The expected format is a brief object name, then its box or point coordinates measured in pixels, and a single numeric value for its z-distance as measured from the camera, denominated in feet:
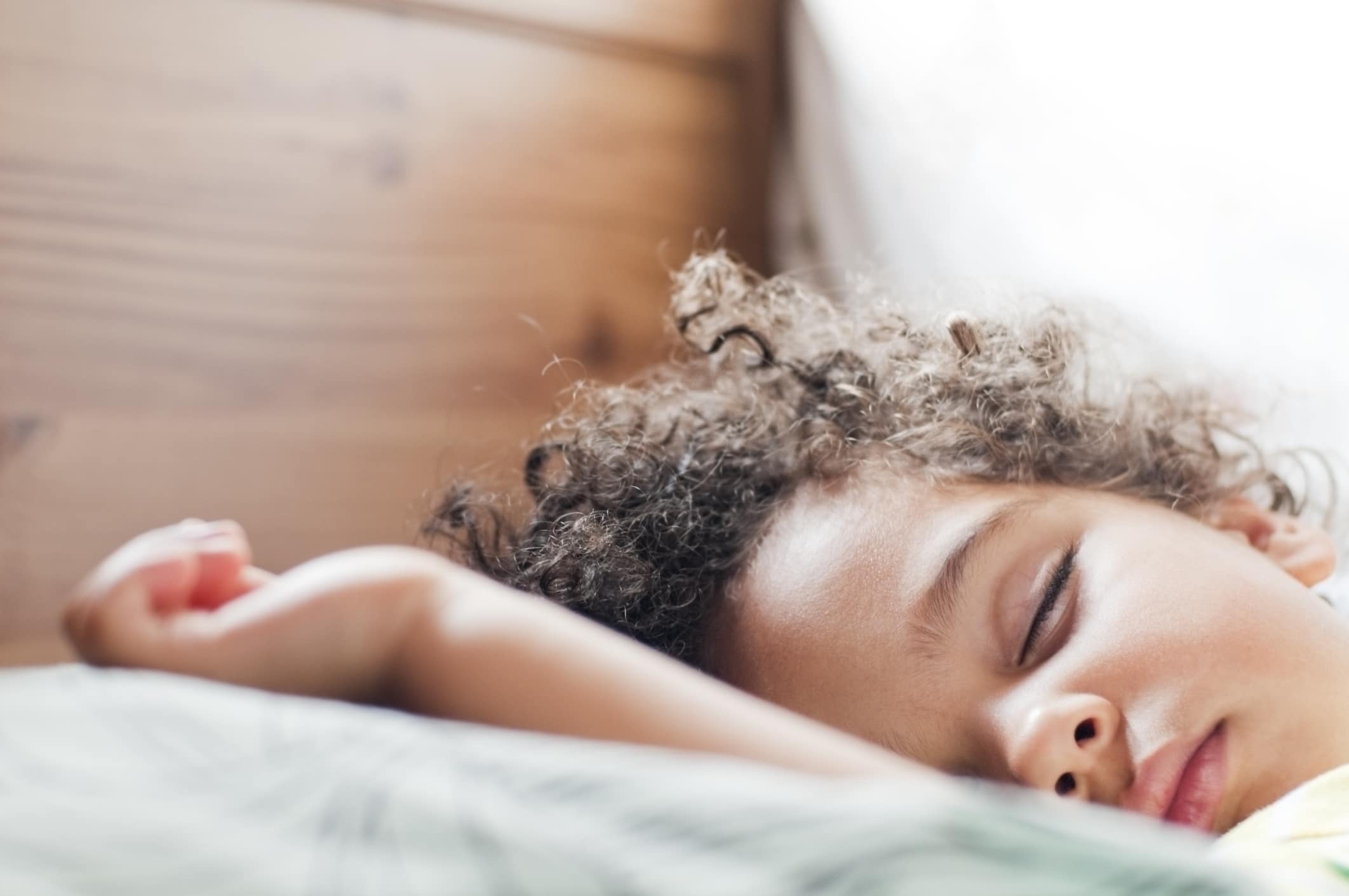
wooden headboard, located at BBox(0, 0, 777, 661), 3.64
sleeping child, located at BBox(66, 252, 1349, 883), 1.84
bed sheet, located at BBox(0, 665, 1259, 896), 1.10
